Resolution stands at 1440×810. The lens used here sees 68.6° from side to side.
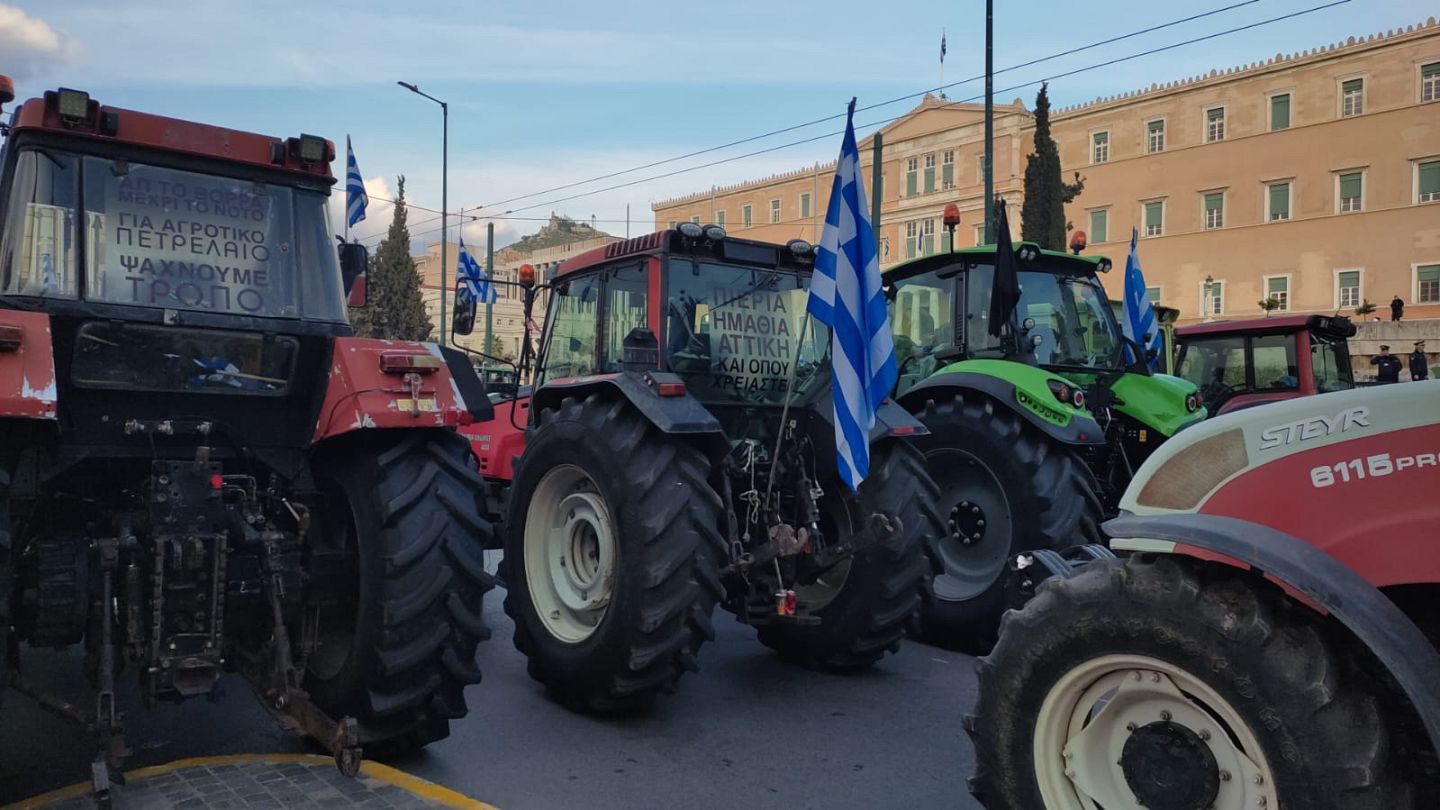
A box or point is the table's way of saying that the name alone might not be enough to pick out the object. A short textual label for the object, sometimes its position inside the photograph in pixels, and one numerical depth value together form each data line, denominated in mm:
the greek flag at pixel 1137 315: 8352
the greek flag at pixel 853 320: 4949
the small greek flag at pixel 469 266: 14672
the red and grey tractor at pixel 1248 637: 2422
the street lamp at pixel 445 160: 27430
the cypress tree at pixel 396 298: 37688
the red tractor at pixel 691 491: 4898
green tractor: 6387
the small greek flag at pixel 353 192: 20047
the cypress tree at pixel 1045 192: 23625
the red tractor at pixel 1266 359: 10312
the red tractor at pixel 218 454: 3771
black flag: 6469
